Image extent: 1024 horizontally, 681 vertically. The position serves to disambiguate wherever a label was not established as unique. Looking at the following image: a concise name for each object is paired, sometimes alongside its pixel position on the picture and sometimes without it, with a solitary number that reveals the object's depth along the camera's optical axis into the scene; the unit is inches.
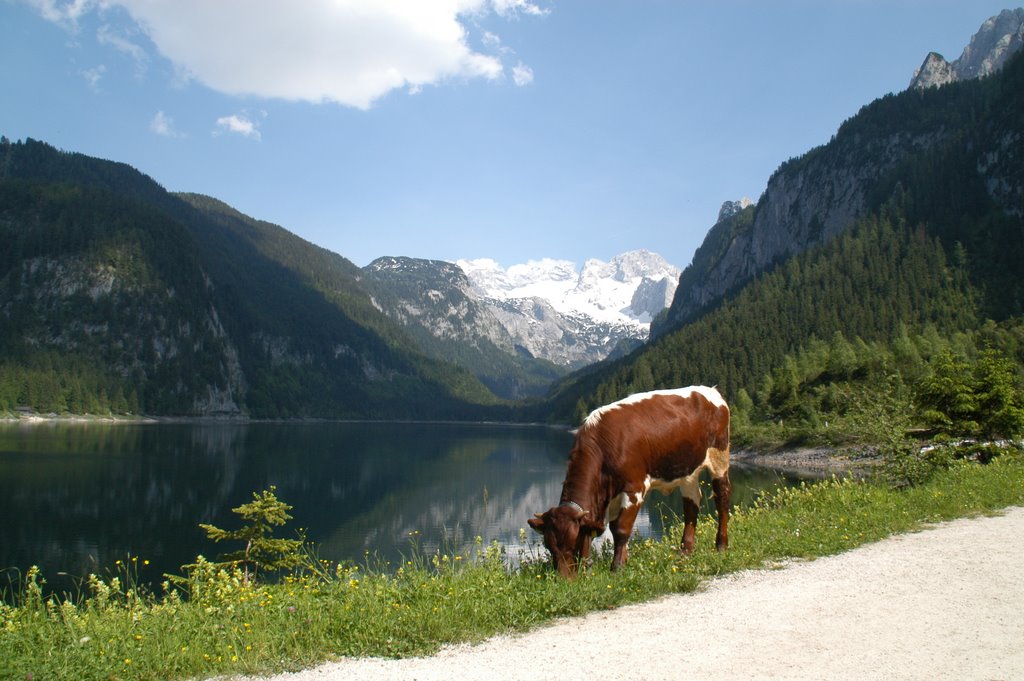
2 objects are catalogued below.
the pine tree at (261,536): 656.4
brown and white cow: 374.0
